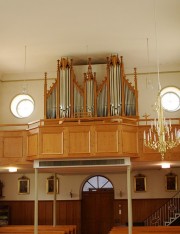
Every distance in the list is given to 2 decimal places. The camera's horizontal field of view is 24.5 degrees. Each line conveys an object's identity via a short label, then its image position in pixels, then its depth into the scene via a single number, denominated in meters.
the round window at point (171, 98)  20.70
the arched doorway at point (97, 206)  21.81
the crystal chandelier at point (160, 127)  10.80
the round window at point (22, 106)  21.67
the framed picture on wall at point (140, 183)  21.44
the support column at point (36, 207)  15.37
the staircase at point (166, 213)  20.78
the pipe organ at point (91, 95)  18.00
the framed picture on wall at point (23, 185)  22.16
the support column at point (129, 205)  14.70
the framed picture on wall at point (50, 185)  22.03
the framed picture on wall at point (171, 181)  21.19
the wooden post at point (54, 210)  19.72
